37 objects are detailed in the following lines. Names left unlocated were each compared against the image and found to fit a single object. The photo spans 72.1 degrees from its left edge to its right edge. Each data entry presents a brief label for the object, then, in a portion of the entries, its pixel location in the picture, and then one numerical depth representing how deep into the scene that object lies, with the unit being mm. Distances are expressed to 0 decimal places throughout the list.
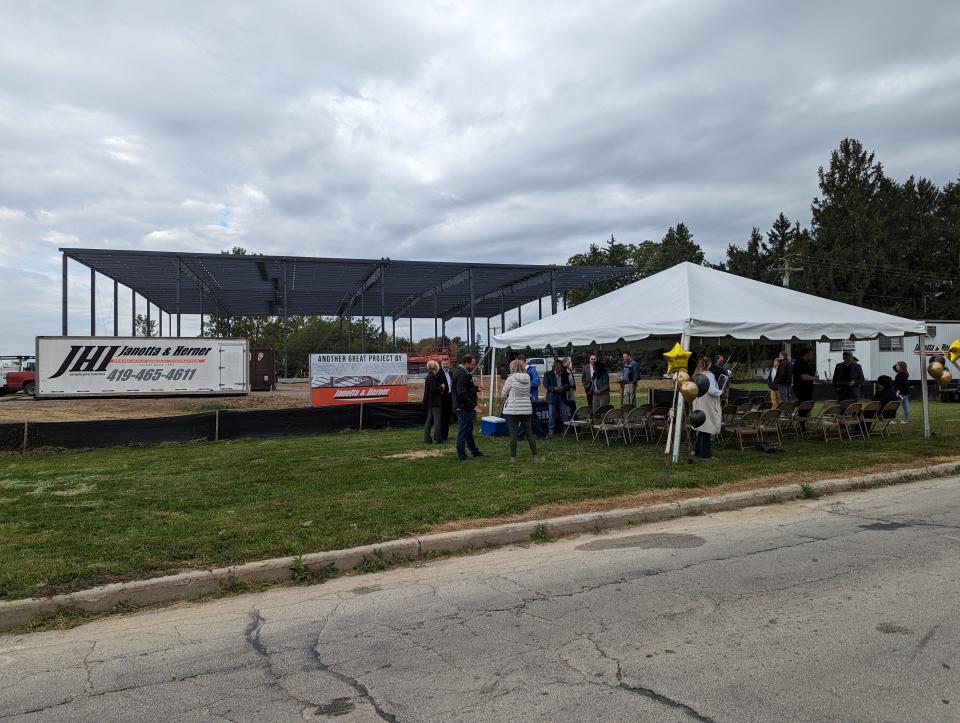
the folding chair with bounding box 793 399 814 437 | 12305
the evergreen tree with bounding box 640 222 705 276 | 62172
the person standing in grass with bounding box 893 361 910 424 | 14227
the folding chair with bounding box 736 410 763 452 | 10953
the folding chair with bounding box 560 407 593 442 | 13008
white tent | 10234
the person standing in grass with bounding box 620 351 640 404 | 16266
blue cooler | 13023
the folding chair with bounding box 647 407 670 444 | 12195
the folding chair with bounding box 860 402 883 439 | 12344
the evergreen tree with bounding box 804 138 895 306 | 45281
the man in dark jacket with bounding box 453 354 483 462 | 10273
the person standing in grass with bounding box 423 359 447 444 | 12938
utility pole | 42625
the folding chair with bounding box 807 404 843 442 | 11938
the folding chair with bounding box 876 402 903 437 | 12594
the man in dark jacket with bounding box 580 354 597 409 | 15258
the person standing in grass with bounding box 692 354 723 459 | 9898
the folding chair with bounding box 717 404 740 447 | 11133
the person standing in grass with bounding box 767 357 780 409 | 13820
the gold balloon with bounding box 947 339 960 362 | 11277
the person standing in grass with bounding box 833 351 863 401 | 13312
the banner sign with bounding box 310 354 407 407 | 19891
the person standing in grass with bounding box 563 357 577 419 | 14070
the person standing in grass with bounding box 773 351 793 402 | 13586
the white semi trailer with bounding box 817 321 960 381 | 27859
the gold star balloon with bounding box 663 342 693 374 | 9156
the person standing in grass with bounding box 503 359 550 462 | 9867
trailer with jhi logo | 22234
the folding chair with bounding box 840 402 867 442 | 12047
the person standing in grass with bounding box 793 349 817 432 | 13398
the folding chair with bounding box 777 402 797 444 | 11967
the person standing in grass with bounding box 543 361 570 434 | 13789
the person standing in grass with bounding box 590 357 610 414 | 15031
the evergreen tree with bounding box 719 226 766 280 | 55969
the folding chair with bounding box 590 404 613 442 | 12514
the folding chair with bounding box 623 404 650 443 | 12188
